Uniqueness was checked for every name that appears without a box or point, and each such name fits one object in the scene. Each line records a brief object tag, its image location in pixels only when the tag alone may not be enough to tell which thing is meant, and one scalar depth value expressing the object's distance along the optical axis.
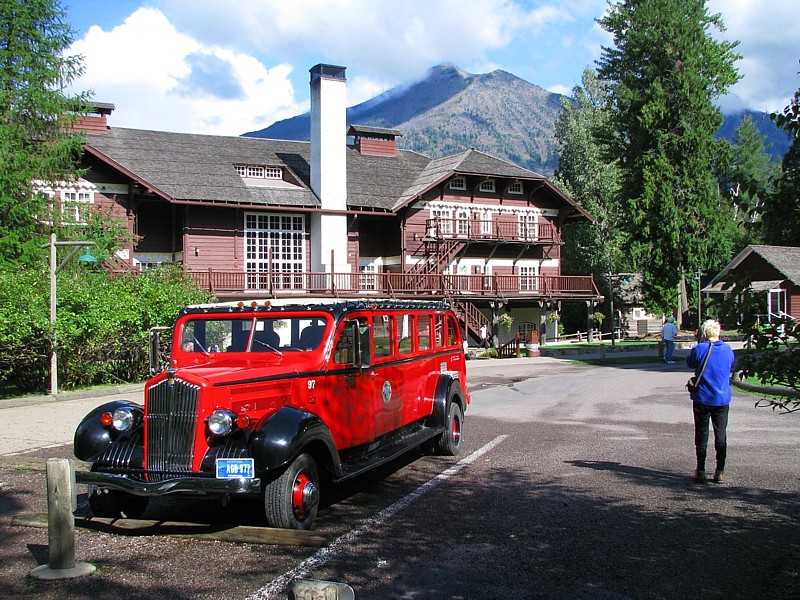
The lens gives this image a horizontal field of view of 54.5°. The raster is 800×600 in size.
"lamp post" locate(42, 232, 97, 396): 17.00
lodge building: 36.19
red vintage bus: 6.66
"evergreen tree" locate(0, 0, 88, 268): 22.86
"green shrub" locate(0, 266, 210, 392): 17.33
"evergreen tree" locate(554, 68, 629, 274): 57.25
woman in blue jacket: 8.73
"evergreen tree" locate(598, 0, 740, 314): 47.34
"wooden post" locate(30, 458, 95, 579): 5.86
